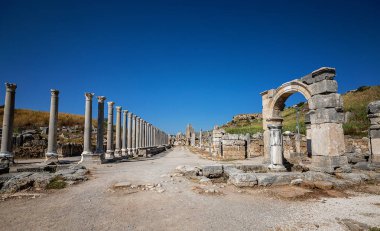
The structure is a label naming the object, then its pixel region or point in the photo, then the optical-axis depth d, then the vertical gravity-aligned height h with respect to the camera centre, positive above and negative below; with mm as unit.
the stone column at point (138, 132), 26953 +697
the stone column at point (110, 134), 17967 +272
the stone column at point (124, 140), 21916 -234
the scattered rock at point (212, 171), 9164 -1423
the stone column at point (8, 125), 12438 +804
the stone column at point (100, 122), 15943 +1197
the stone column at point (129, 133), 23983 +442
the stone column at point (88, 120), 14943 +1241
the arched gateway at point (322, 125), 8781 +445
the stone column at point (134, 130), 26448 +853
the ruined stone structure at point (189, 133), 60631 +1080
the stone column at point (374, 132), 11797 +146
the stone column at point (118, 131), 21183 +646
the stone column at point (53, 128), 13484 +664
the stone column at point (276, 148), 9734 -542
